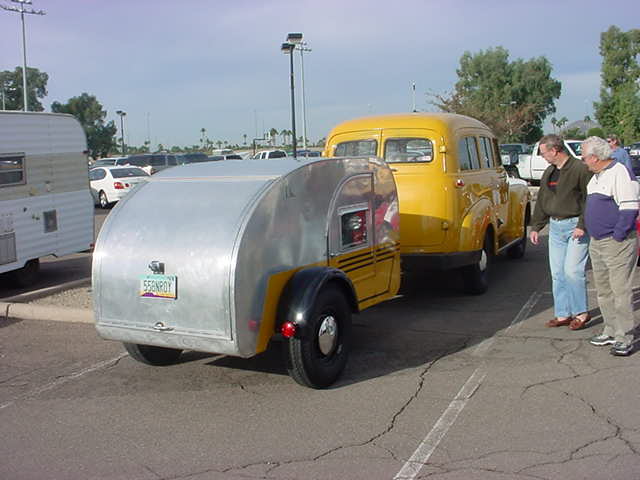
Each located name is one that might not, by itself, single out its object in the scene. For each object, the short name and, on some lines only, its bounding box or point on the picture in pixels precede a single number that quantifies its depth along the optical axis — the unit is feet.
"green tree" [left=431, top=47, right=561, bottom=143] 247.70
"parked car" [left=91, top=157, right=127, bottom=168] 117.04
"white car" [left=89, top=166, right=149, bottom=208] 82.38
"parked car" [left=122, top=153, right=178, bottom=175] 111.04
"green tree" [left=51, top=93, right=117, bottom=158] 208.74
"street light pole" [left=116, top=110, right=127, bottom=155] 207.46
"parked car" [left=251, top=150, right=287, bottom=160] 122.67
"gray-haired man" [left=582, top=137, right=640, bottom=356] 20.25
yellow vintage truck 27.48
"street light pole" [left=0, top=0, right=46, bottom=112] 137.05
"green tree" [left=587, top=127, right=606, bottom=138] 142.72
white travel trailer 33.37
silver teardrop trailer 17.47
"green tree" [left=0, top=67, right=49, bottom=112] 200.42
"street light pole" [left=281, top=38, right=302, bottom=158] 89.20
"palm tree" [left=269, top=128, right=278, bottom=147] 325.56
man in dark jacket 23.50
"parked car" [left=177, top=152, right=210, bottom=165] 116.98
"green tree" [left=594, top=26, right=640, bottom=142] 185.88
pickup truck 90.33
